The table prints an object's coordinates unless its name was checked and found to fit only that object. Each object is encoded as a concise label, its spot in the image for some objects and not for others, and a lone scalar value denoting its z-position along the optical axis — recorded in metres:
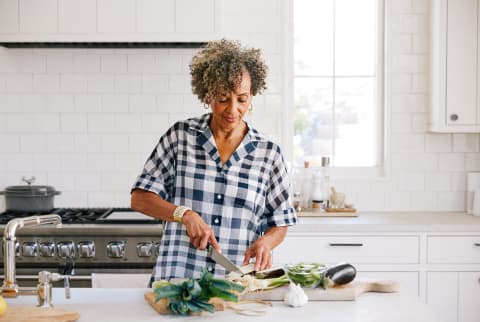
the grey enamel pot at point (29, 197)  4.73
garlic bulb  2.60
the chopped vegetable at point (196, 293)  2.47
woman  2.99
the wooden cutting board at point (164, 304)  2.52
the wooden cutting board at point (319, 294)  2.69
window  5.24
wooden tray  4.81
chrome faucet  2.43
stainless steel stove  4.28
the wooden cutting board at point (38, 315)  2.41
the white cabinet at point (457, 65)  4.82
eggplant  2.73
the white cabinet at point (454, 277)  4.54
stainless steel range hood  4.77
